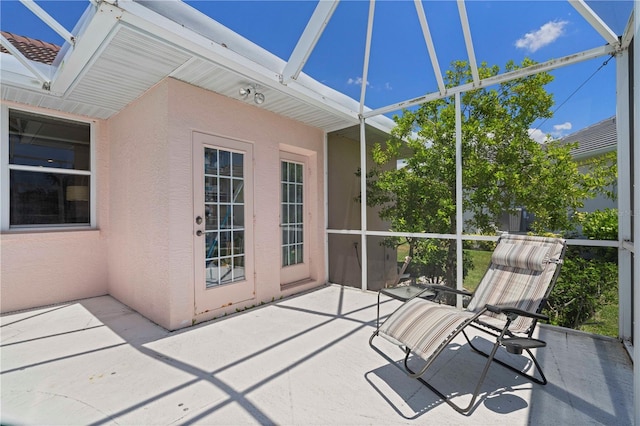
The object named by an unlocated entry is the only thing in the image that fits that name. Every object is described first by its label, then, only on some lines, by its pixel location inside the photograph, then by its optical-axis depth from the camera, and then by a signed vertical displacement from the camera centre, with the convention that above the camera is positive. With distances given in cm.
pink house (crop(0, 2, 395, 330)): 333 +69
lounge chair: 230 -88
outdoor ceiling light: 388 +157
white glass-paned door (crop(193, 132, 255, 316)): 396 -15
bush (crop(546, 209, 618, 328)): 345 -83
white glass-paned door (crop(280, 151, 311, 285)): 541 -12
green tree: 393 +65
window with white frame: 432 +62
